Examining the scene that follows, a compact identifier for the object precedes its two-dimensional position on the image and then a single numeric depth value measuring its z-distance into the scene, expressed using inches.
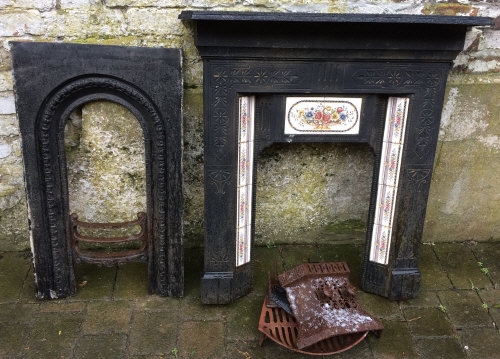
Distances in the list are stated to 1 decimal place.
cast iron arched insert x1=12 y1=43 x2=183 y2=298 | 122.8
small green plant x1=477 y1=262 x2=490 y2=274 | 160.2
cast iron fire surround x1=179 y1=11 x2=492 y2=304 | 115.0
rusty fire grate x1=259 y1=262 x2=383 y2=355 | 124.0
